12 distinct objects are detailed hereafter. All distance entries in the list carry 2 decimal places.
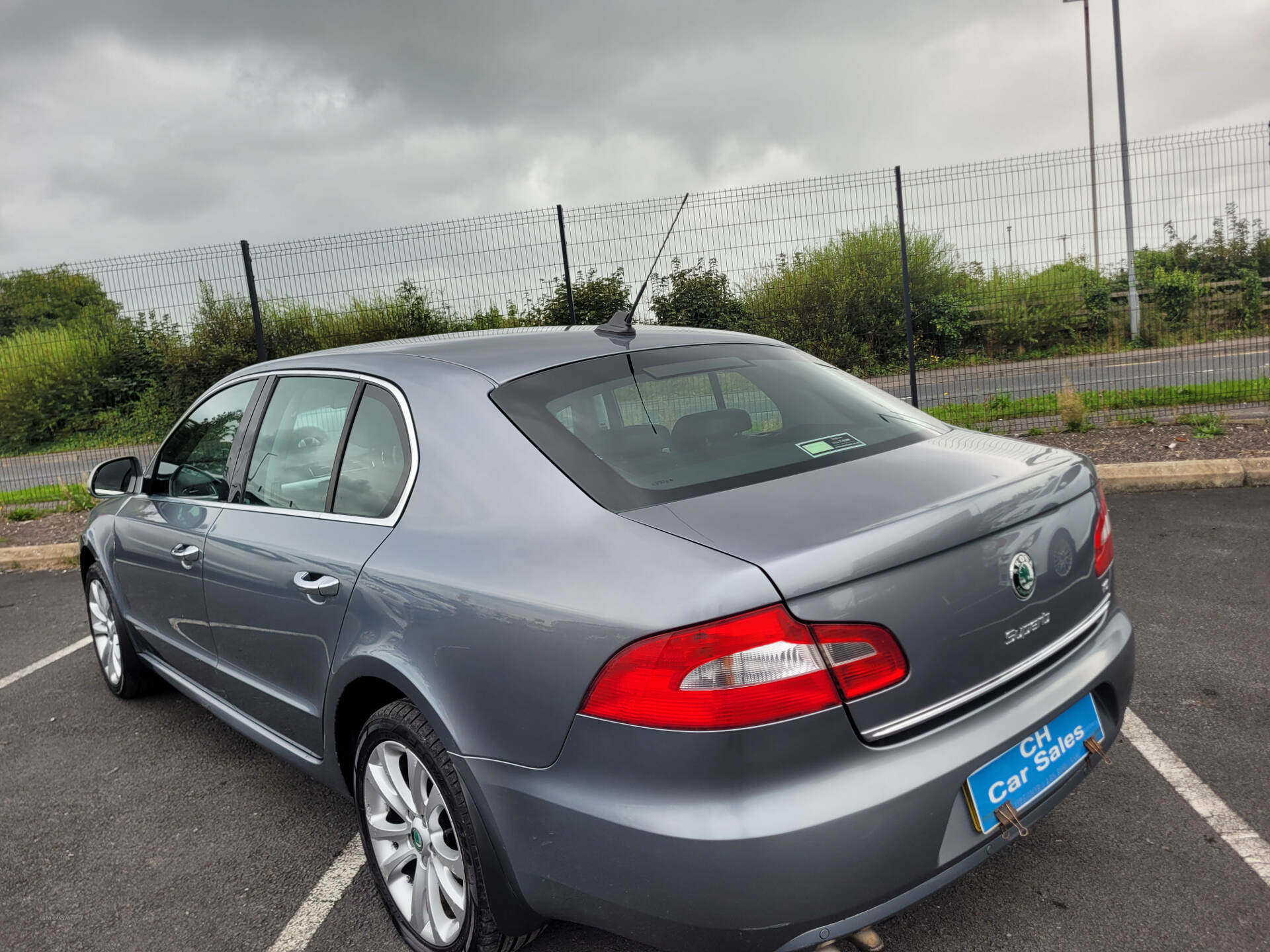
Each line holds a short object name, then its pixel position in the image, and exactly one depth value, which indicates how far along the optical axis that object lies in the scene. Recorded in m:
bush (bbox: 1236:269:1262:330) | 8.77
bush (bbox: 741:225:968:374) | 8.93
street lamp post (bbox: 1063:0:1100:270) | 8.19
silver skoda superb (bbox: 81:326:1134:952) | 1.69
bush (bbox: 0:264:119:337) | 10.27
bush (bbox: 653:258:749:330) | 8.66
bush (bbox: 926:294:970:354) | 9.23
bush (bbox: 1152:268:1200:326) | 8.86
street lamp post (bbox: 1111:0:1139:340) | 8.15
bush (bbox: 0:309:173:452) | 11.54
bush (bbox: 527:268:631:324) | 8.96
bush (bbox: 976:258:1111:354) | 8.95
